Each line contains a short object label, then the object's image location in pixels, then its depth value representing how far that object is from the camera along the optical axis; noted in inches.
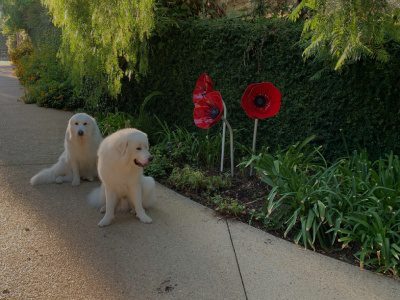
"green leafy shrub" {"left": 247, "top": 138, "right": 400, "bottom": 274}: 149.7
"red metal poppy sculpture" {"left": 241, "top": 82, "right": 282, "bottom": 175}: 202.4
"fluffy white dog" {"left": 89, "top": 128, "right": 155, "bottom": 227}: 157.6
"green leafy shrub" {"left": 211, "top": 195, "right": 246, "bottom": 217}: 181.5
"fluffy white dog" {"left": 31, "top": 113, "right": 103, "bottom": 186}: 199.9
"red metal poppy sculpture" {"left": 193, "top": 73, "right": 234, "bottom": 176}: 209.3
